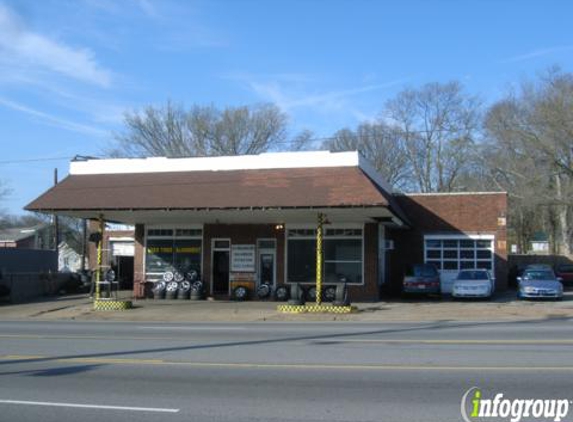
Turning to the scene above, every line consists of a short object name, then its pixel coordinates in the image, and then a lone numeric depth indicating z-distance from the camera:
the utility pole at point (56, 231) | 43.24
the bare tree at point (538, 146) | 48.97
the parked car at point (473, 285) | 29.83
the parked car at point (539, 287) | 29.17
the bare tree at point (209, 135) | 58.06
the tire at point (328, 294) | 29.47
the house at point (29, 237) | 71.44
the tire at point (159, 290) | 32.28
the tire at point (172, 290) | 32.06
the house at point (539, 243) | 81.25
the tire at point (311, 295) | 30.00
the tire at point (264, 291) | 31.30
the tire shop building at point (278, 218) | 27.12
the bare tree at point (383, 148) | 63.78
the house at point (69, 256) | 81.19
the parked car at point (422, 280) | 32.25
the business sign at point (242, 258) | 31.97
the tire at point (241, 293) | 31.48
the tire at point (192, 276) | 32.19
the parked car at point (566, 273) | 41.56
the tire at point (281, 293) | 30.69
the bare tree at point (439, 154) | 62.31
